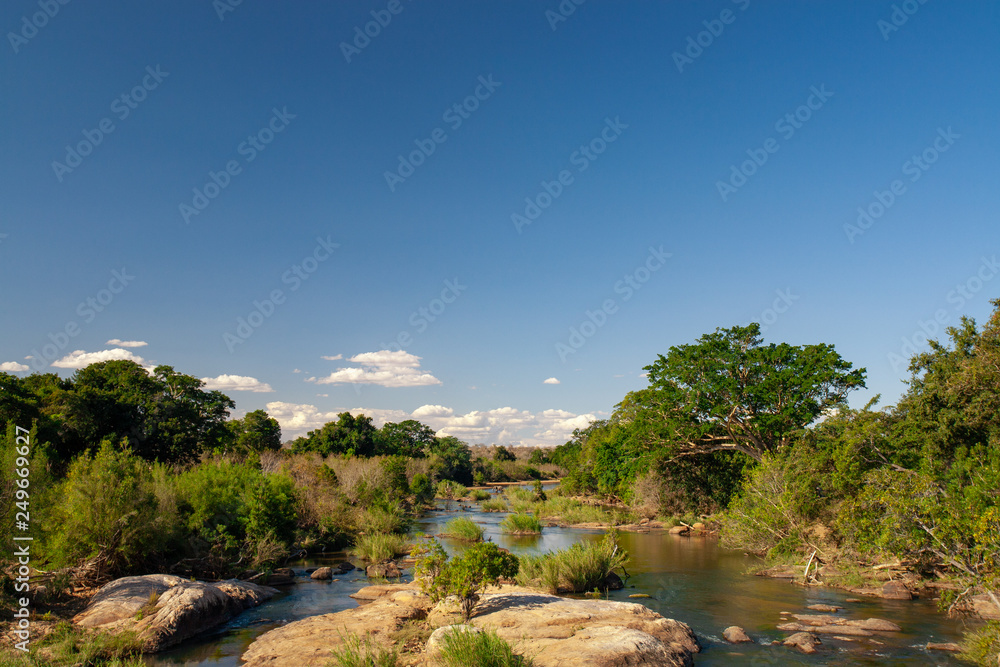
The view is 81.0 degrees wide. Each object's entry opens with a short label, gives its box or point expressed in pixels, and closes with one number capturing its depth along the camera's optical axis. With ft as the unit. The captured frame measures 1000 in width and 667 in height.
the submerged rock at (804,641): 45.03
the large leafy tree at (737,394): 103.60
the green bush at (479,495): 210.55
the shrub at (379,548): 90.17
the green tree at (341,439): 193.47
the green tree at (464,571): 46.62
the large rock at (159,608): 47.96
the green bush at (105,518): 59.06
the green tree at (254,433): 177.27
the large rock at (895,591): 61.32
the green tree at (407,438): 255.74
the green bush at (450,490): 227.81
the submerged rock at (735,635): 48.19
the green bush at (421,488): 168.55
